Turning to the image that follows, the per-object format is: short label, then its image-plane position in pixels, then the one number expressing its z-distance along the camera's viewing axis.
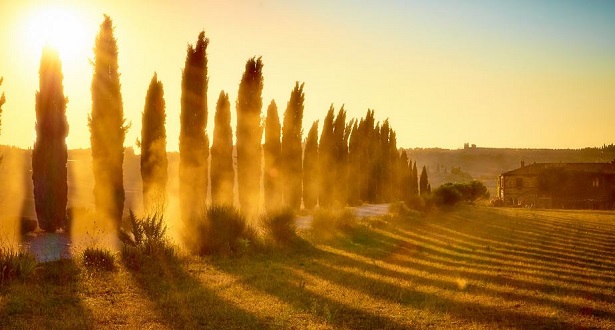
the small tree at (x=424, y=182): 52.62
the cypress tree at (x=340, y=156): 36.81
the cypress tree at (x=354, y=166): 39.38
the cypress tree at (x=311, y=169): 33.41
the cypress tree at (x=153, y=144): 22.17
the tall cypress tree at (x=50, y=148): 19.46
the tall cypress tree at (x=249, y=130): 26.67
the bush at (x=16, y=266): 9.18
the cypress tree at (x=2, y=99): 16.44
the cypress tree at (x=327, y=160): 34.91
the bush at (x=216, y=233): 13.31
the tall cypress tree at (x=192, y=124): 22.88
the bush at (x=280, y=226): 15.53
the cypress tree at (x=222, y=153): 25.02
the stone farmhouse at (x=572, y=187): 59.00
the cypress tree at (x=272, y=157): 29.47
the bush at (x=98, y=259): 10.60
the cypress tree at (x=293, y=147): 30.84
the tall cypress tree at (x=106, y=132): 20.83
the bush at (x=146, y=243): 11.38
